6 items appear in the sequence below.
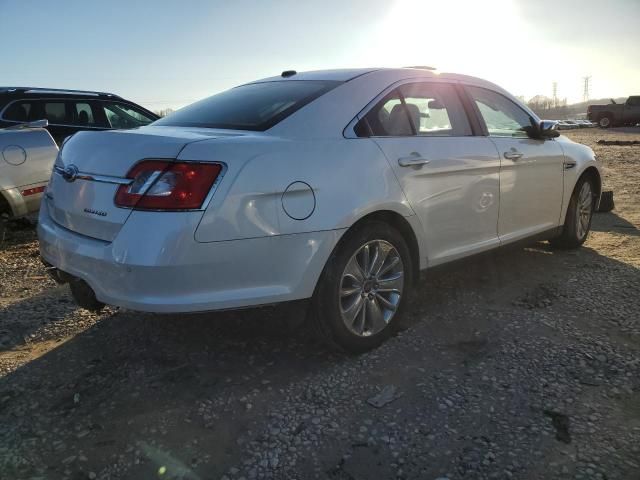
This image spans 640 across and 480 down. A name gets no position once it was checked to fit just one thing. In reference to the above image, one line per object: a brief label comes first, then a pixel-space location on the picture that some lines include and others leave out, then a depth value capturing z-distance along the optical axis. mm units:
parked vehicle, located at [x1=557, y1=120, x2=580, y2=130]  43394
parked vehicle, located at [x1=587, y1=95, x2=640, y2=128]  33375
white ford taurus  2441
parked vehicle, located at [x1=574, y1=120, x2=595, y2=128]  42094
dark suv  6473
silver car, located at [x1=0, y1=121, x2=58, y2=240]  5359
